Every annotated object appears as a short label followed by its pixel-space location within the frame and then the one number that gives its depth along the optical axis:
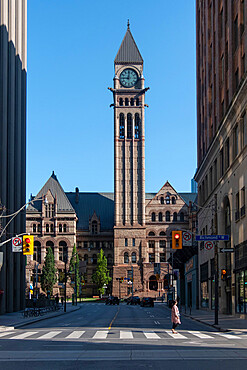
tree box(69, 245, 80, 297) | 113.29
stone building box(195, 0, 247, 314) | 37.34
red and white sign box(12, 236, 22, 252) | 35.38
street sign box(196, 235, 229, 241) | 32.43
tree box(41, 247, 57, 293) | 112.19
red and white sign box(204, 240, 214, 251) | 38.33
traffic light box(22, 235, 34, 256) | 33.44
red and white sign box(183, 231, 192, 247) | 41.16
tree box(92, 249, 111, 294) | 118.88
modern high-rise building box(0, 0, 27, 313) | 51.25
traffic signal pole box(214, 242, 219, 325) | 31.80
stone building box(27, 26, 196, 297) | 118.75
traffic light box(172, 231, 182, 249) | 34.84
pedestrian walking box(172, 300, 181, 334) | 25.41
